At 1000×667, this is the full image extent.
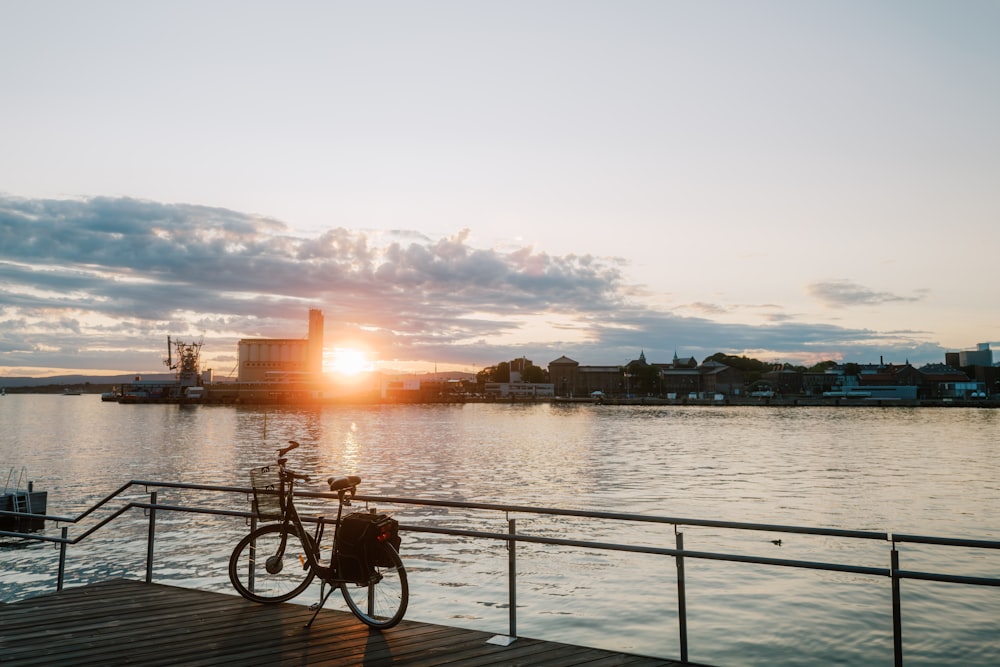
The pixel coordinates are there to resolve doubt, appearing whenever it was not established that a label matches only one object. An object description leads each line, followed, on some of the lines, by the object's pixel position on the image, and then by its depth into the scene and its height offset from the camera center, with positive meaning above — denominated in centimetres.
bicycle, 791 -188
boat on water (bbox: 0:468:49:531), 2734 -466
